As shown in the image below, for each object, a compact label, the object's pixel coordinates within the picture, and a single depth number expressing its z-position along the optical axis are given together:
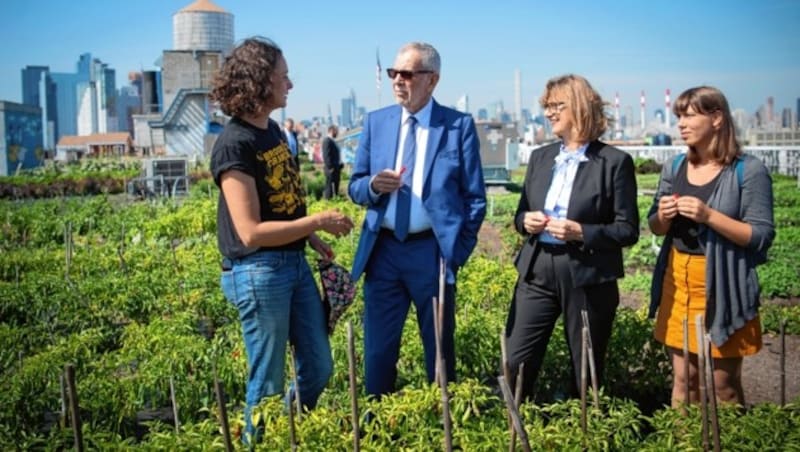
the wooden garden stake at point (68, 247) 7.59
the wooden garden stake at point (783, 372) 3.85
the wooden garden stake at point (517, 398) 2.63
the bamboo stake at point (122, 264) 7.51
